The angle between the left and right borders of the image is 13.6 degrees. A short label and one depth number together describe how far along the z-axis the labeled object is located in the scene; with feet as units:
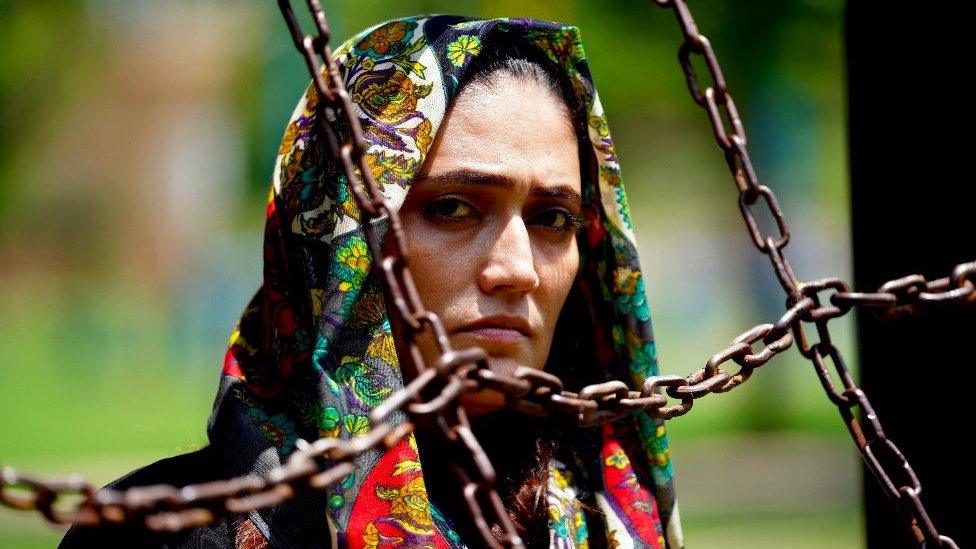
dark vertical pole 7.33
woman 7.14
